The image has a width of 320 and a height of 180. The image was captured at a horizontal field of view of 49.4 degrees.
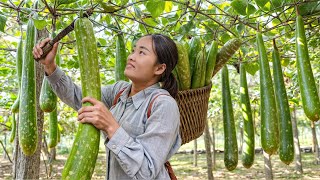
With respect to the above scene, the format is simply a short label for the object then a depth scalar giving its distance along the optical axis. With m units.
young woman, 1.58
